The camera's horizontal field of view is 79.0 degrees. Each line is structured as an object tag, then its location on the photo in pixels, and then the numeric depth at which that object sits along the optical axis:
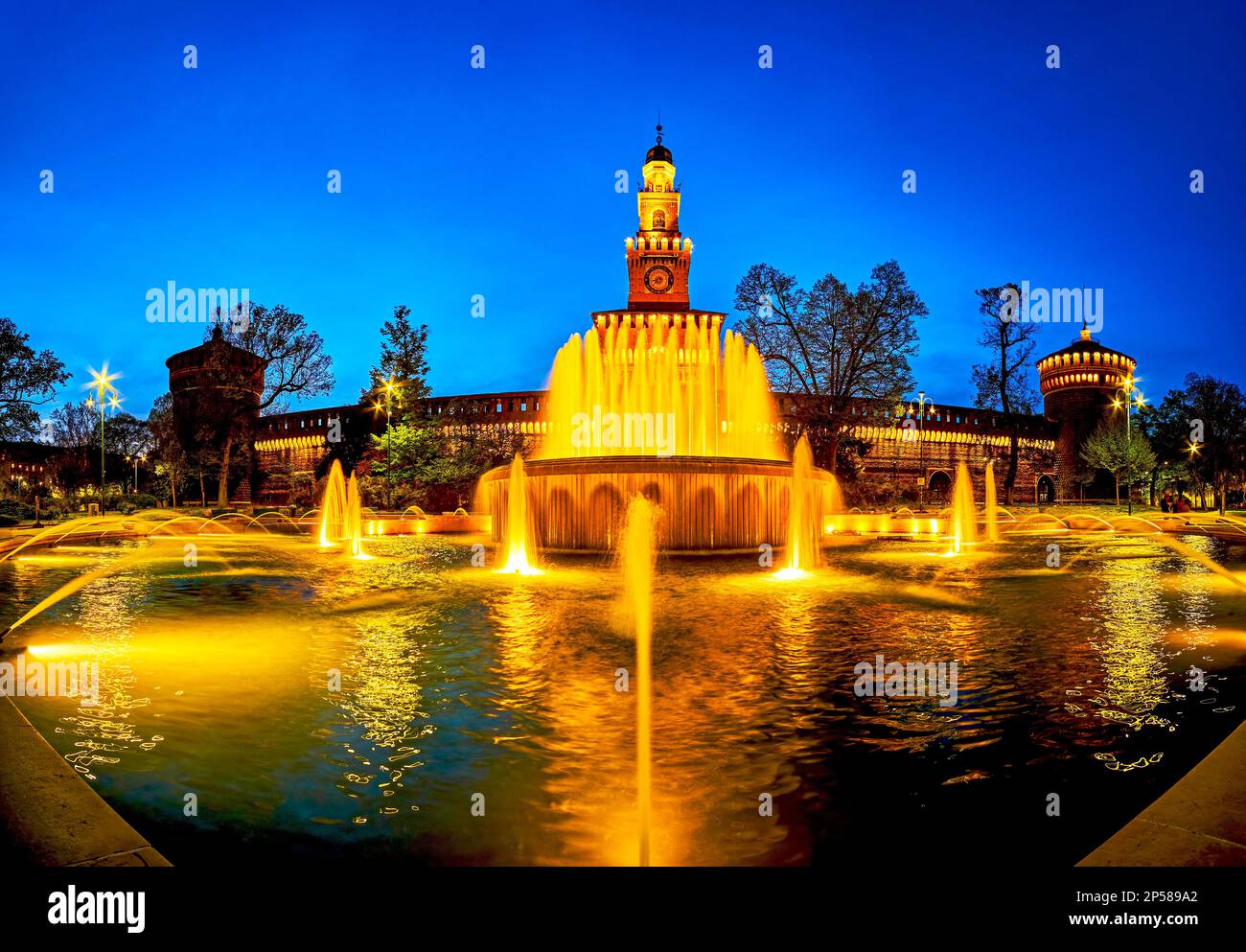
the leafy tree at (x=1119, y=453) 40.66
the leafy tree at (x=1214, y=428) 40.66
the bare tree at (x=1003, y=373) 45.56
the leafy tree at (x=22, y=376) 33.06
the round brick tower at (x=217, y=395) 39.66
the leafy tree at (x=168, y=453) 45.09
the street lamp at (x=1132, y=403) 37.24
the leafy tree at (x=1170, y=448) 48.41
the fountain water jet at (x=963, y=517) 16.67
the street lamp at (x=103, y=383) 31.07
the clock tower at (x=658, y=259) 74.75
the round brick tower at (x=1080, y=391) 52.25
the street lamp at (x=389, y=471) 33.50
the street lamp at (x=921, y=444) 49.72
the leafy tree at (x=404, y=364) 35.81
